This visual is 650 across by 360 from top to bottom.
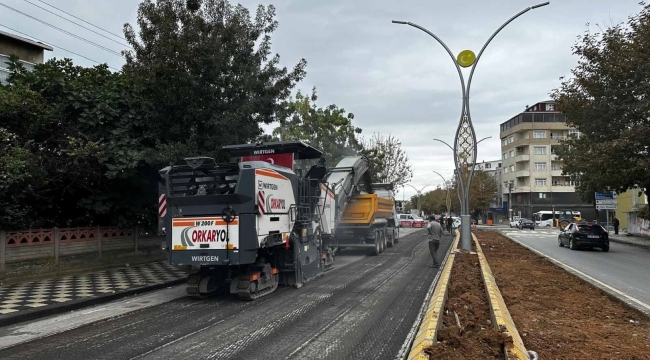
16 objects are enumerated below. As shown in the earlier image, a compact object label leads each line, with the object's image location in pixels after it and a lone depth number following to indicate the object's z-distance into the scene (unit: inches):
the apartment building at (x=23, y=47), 944.9
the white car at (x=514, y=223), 2313.2
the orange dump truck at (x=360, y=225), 738.8
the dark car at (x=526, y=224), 2079.6
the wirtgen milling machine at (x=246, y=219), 361.1
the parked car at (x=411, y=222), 2113.7
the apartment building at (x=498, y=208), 3383.4
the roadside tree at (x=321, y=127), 1296.8
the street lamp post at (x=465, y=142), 650.2
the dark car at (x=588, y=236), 892.0
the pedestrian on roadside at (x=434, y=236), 587.8
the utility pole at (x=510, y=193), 2970.0
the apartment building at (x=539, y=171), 2955.2
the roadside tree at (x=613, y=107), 849.5
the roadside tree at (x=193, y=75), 516.7
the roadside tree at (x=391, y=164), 1820.9
